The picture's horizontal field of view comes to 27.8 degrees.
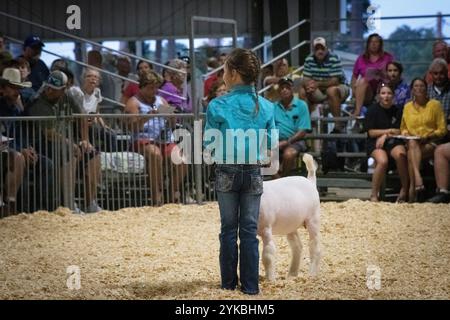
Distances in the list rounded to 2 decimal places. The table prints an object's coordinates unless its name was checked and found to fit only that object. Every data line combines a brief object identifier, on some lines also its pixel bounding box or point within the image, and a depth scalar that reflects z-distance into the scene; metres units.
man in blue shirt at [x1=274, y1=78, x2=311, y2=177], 11.66
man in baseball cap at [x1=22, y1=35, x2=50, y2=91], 11.65
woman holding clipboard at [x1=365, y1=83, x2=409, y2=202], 11.27
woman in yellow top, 11.12
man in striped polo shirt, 12.70
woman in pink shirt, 12.50
